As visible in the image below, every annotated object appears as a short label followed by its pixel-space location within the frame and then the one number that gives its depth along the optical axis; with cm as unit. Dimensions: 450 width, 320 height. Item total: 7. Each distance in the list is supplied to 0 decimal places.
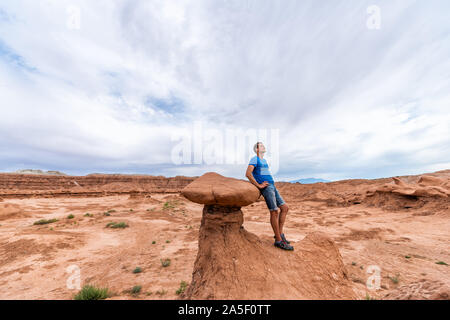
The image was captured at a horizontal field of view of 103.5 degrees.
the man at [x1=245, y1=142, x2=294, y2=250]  376
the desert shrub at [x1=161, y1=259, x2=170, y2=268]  594
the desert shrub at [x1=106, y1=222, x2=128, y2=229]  1131
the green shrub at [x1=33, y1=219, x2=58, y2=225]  1169
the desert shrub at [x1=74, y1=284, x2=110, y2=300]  377
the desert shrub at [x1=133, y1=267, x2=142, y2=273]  543
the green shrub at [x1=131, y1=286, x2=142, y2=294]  431
